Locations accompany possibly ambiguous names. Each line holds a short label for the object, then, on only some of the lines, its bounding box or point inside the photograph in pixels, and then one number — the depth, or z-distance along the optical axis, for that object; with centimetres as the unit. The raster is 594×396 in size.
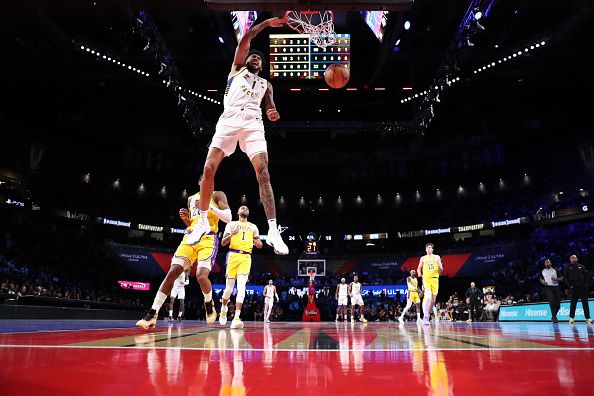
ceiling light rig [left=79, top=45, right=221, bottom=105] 1864
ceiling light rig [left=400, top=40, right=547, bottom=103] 1858
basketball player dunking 455
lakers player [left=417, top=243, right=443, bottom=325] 1084
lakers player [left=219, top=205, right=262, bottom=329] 736
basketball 604
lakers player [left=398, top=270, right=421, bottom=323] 1537
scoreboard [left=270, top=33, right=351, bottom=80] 1552
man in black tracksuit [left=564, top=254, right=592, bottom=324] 1120
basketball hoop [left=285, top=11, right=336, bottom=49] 906
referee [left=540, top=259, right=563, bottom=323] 1192
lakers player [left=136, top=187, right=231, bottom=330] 530
